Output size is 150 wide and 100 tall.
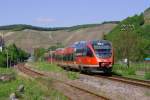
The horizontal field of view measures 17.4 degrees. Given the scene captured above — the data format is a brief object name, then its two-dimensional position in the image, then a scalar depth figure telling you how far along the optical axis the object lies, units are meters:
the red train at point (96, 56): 45.94
